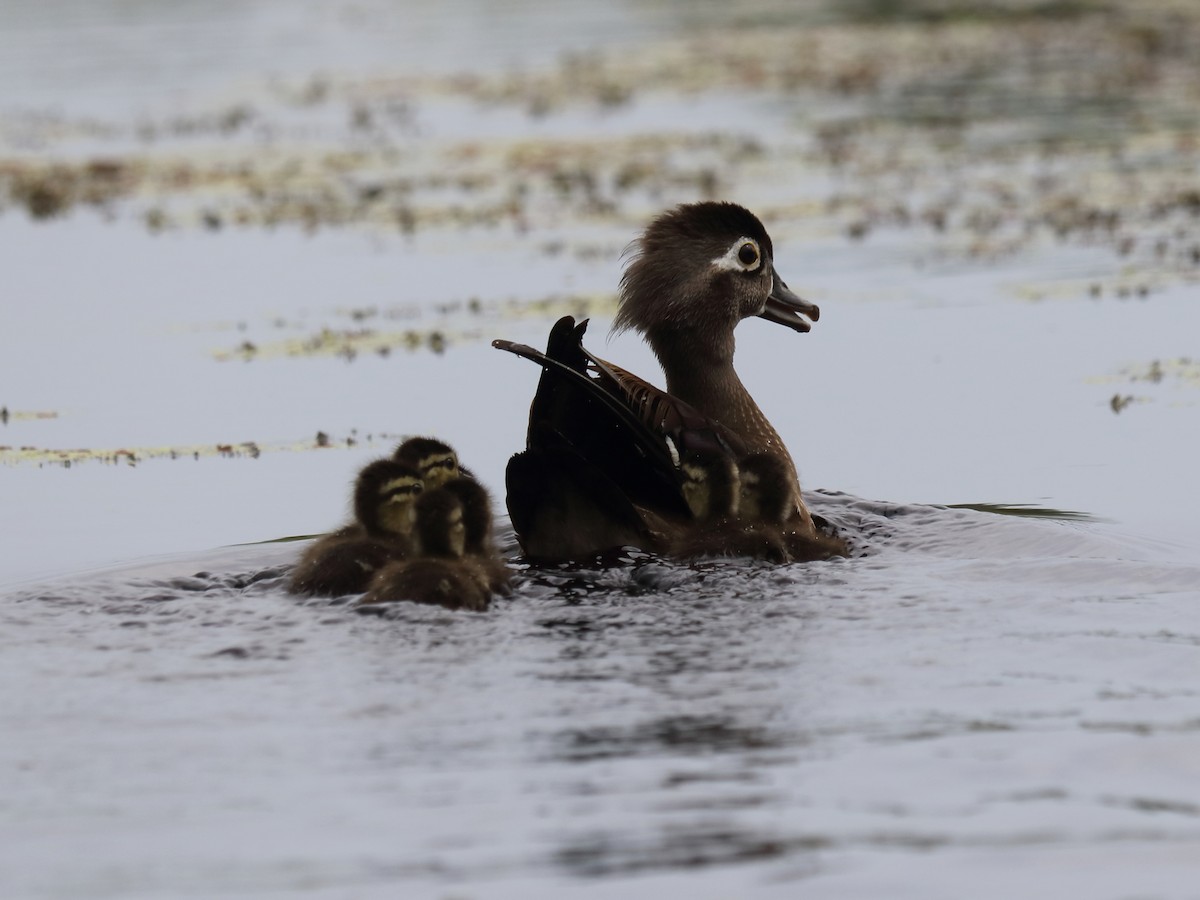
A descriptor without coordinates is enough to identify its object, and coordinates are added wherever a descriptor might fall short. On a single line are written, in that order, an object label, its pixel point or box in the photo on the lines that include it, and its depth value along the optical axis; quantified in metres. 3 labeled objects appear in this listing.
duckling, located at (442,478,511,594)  14.84
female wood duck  15.19
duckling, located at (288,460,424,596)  15.04
